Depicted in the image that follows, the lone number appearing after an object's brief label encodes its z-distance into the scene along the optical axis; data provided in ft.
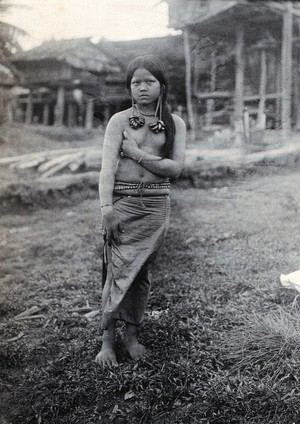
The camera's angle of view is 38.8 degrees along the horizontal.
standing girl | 6.76
